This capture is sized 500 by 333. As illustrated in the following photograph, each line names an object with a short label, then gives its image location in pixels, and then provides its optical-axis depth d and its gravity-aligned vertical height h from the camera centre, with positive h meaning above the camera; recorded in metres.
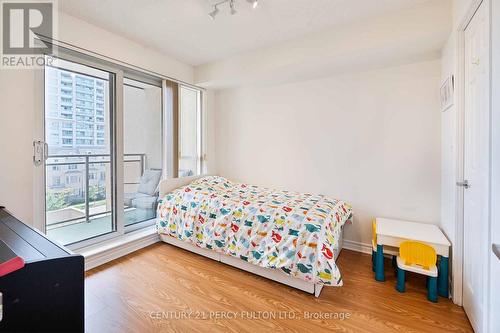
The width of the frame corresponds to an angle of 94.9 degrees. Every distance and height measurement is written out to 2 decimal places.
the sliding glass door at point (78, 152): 2.25 +0.14
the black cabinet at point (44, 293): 0.76 -0.46
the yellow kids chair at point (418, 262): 1.83 -0.82
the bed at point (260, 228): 1.87 -0.62
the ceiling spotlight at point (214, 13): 2.07 +1.39
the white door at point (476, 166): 1.35 -0.02
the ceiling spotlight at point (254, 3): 1.93 +1.37
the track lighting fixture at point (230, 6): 1.97 +1.40
